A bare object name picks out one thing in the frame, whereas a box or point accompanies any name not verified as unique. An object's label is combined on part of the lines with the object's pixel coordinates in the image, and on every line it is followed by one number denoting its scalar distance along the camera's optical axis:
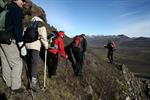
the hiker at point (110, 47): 12.70
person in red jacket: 5.33
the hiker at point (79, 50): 6.70
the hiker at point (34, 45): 4.25
